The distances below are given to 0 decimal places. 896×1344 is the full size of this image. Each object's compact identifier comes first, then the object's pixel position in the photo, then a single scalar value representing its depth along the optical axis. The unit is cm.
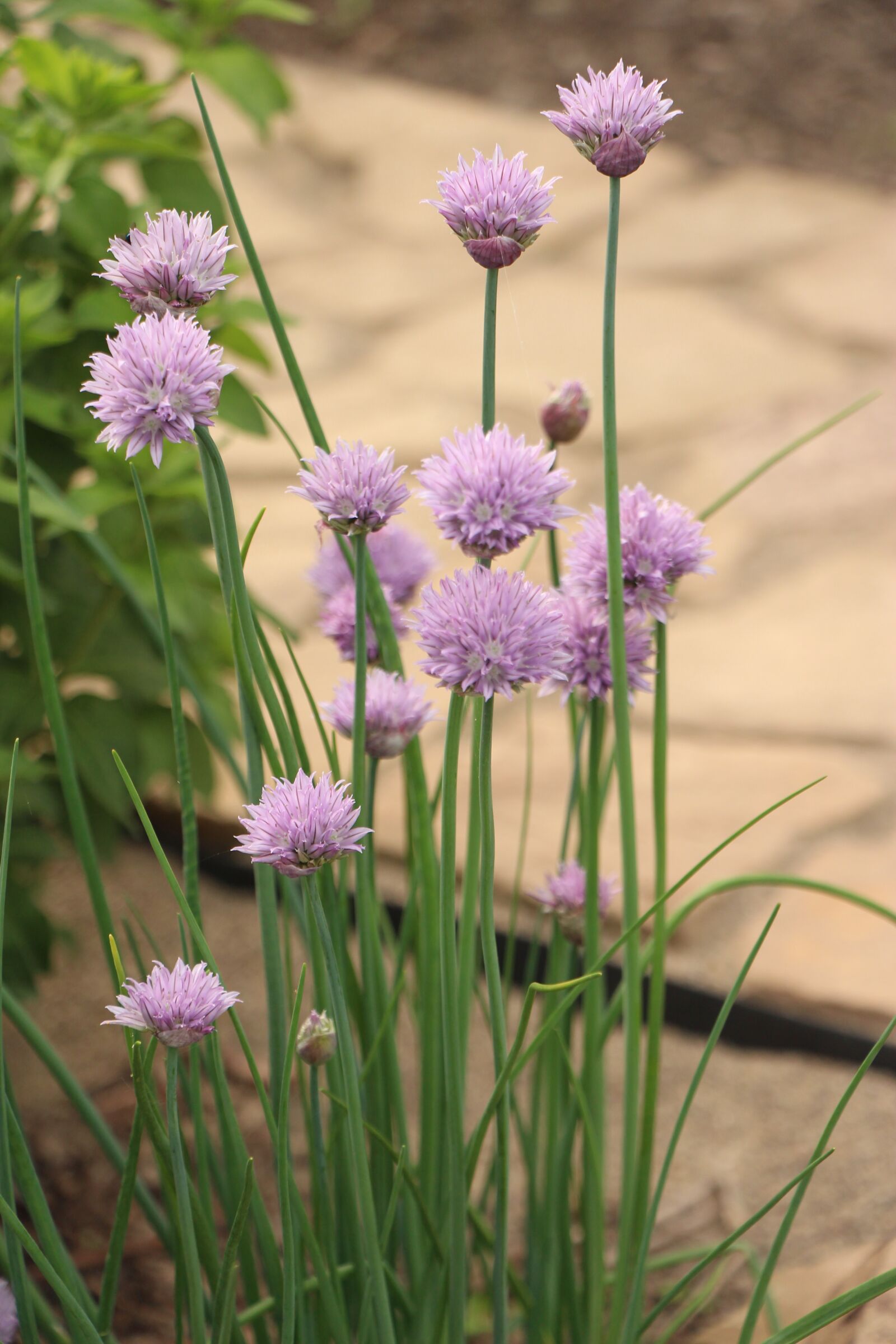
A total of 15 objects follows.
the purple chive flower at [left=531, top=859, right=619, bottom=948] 149
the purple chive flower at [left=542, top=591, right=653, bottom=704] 142
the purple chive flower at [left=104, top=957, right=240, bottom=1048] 135
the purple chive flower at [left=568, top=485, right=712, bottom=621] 142
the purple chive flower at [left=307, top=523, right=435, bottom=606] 151
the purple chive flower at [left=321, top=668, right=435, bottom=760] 145
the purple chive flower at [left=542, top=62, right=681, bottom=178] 136
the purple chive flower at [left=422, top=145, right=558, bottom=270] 136
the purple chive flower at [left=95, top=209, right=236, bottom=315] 135
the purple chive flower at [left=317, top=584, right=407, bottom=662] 148
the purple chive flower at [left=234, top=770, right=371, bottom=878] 134
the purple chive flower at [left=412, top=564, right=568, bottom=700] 134
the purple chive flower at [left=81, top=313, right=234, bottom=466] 134
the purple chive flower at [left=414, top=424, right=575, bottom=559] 134
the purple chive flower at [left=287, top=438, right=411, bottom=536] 136
